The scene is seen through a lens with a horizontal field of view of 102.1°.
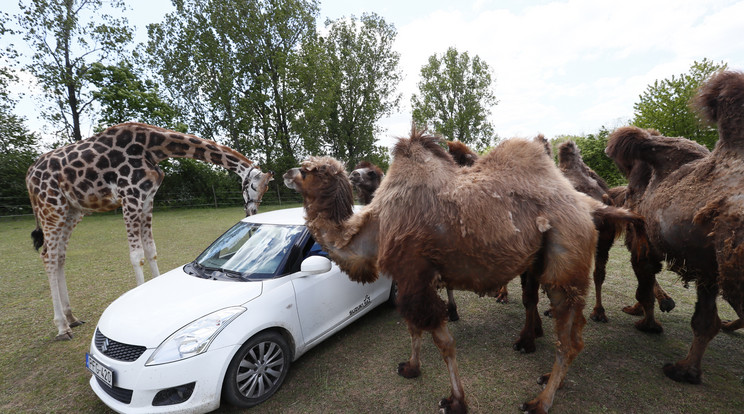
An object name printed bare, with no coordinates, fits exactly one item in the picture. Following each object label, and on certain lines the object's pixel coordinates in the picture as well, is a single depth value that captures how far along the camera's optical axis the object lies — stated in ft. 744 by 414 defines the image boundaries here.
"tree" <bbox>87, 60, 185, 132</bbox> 62.49
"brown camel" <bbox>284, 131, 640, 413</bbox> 7.75
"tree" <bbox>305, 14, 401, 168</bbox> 90.02
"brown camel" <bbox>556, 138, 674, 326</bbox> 12.42
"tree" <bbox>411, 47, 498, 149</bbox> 98.53
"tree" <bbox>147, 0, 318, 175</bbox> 73.20
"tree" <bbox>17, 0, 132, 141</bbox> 57.26
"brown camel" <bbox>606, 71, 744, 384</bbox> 6.96
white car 7.81
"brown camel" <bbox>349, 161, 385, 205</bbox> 15.55
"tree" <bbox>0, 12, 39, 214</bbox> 55.93
